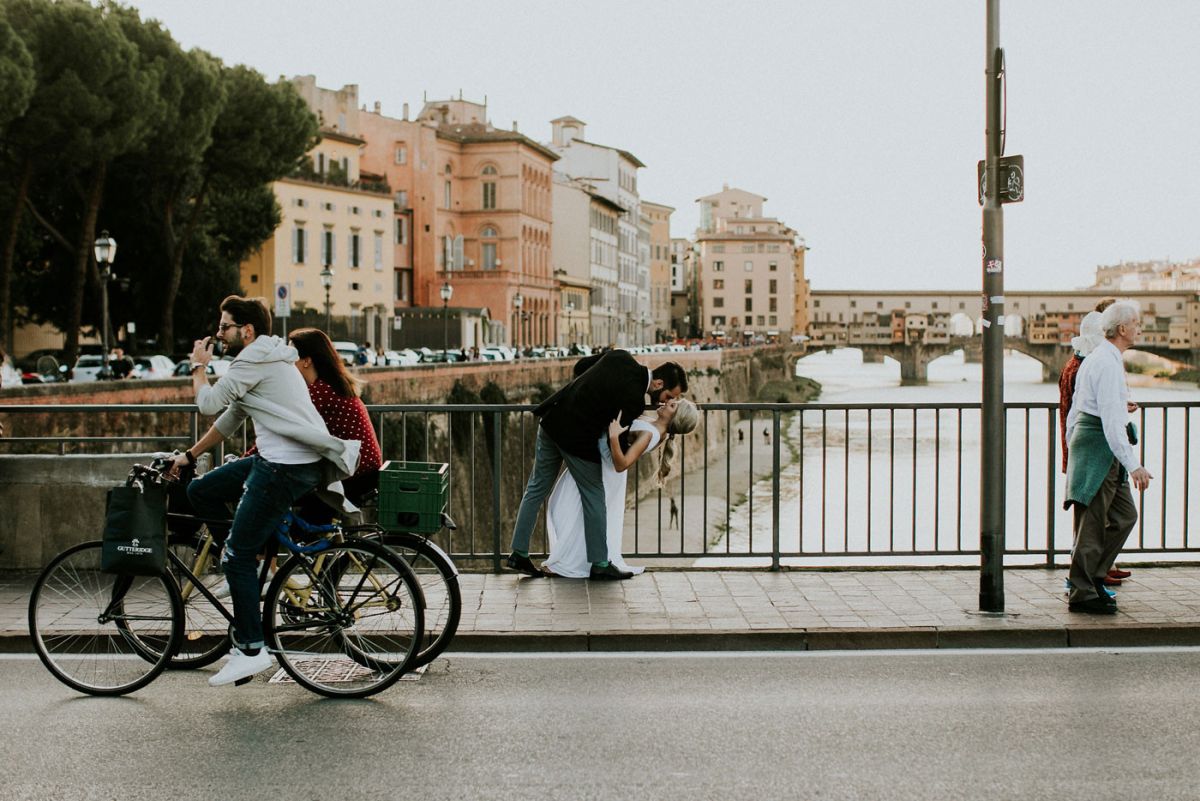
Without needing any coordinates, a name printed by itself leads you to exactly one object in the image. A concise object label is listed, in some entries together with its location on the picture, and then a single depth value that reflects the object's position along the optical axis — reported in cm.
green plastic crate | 680
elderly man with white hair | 804
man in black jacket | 916
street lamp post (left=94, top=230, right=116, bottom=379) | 3180
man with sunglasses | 630
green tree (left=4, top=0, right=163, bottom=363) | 3581
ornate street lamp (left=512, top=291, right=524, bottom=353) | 9320
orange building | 8881
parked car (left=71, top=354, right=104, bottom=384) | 3928
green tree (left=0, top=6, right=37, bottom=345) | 3269
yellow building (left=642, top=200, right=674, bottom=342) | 15712
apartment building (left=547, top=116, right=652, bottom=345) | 12394
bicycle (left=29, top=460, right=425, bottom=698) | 641
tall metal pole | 803
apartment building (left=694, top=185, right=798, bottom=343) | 17375
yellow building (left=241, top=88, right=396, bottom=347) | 6538
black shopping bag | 628
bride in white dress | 923
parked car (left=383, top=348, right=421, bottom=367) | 5287
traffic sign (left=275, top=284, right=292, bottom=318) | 3475
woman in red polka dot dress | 718
